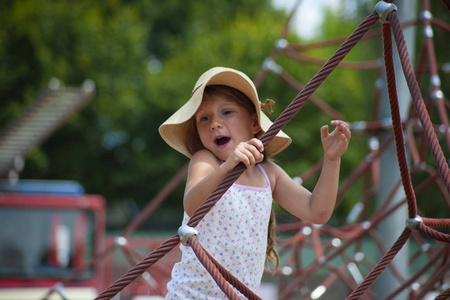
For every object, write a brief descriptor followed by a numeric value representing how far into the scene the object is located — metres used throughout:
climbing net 3.55
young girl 3.77
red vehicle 9.74
